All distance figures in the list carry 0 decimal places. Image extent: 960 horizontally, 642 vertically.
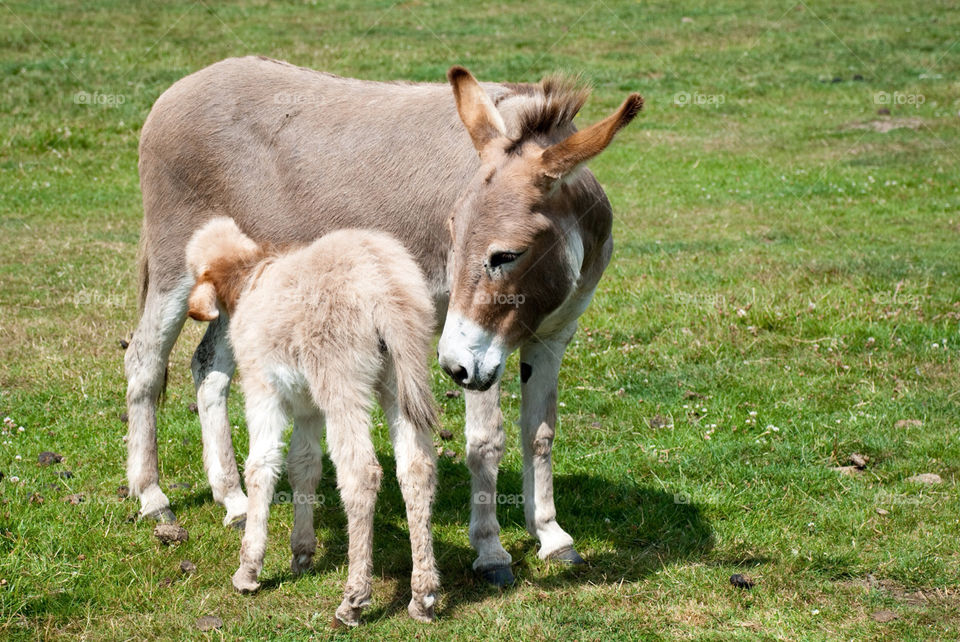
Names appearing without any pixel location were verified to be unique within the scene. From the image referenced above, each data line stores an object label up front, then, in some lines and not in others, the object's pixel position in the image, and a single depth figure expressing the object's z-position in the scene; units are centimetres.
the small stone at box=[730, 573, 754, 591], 946
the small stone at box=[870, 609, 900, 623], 887
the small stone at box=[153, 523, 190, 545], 1023
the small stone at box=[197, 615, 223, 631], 851
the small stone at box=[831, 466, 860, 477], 1194
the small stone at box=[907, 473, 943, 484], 1165
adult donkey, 882
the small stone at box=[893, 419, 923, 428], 1308
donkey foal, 847
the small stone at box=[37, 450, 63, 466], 1173
